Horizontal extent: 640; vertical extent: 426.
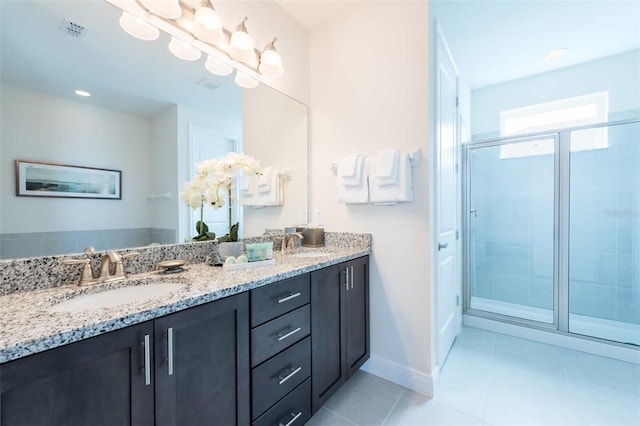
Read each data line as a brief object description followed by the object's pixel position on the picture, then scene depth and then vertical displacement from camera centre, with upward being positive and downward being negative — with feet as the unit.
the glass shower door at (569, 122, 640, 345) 7.69 -0.71
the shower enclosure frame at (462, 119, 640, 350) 7.64 -0.75
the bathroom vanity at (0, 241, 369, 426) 1.98 -1.41
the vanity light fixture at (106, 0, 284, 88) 4.07 +3.08
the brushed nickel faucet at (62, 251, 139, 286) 3.28 -0.74
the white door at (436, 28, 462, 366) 6.01 +0.10
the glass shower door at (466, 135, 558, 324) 8.68 -0.69
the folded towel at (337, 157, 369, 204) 5.97 +0.40
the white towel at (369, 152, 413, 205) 5.49 +0.43
